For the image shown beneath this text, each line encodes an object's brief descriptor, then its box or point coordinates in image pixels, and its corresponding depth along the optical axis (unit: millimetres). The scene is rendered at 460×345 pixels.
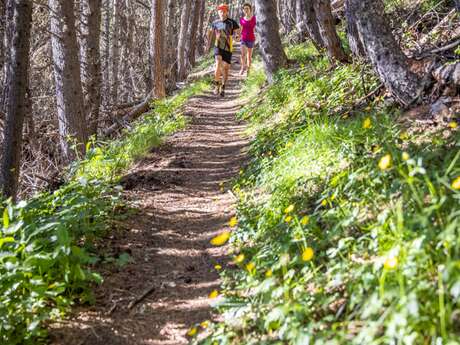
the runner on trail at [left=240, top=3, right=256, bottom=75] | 14750
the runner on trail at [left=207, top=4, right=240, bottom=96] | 11680
